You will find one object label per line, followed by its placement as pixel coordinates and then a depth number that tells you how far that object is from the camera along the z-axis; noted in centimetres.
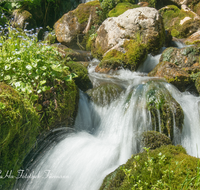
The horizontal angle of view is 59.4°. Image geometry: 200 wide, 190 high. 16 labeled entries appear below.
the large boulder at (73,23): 1158
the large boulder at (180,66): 618
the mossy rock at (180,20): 1290
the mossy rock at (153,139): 312
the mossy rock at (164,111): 412
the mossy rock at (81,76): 539
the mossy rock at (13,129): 205
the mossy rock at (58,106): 305
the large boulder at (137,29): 848
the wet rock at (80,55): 874
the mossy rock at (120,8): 1132
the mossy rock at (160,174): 156
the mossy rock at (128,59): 756
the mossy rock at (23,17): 1131
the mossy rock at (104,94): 495
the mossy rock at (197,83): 617
